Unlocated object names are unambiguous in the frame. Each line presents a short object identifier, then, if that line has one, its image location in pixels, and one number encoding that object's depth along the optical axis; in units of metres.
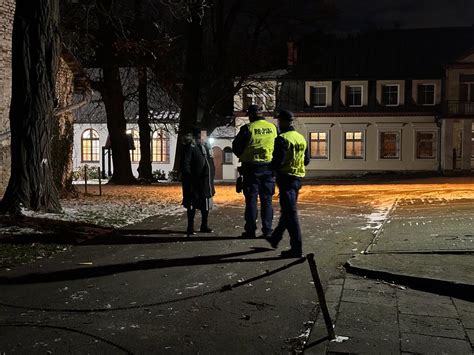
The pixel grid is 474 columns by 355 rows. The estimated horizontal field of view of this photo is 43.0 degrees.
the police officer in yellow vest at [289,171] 8.27
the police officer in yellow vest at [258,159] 9.66
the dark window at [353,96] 42.66
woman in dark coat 10.42
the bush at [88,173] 41.23
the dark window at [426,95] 41.97
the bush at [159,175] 40.28
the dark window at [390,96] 42.16
